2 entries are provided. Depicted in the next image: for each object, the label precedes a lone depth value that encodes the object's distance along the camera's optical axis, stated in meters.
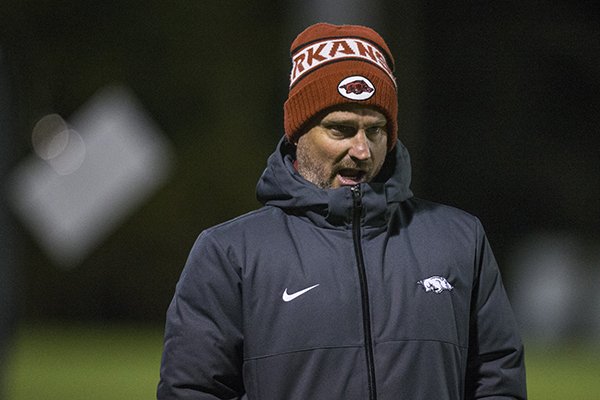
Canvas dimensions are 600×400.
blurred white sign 14.80
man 7.26
